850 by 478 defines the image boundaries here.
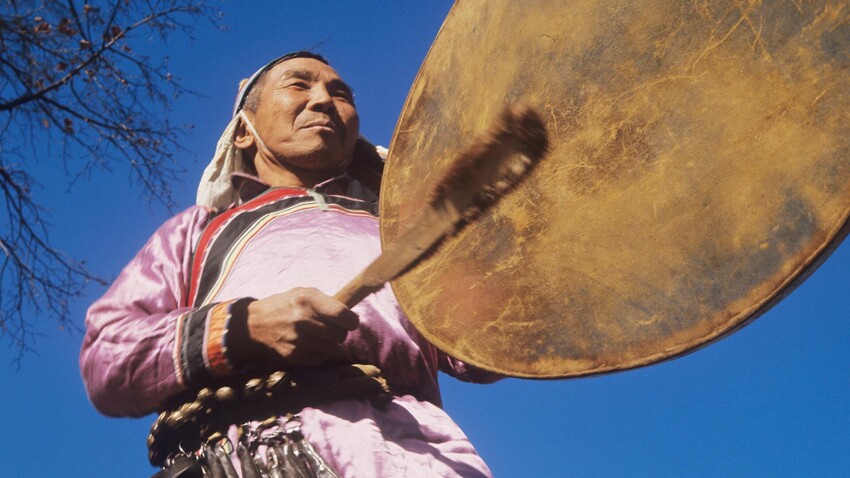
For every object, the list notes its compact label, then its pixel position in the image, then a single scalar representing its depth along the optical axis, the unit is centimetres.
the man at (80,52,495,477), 189
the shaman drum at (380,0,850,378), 164
